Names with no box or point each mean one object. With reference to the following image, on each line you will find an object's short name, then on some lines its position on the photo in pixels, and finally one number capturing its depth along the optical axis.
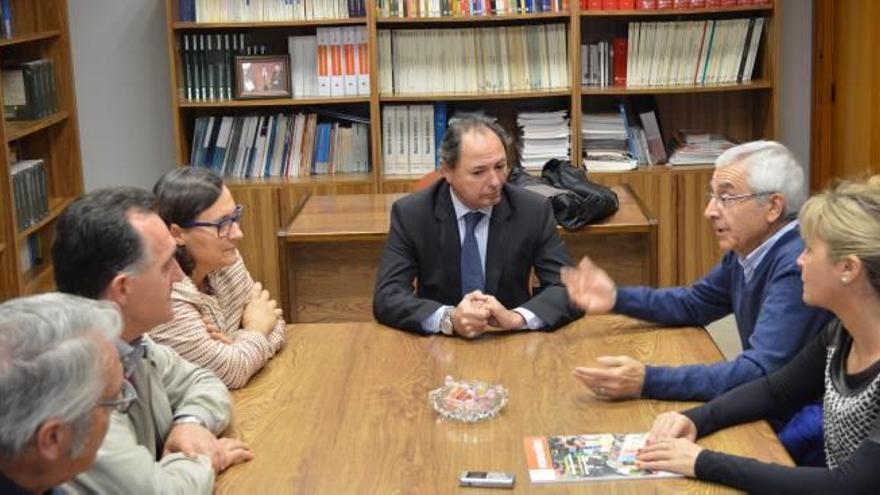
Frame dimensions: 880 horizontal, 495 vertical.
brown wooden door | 5.11
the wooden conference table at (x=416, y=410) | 2.14
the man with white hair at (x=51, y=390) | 1.49
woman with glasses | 2.59
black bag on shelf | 4.00
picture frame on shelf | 5.37
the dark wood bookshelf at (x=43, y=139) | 4.77
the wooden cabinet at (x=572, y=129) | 5.27
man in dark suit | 3.36
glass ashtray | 2.38
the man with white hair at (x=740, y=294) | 2.48
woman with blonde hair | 2.08
